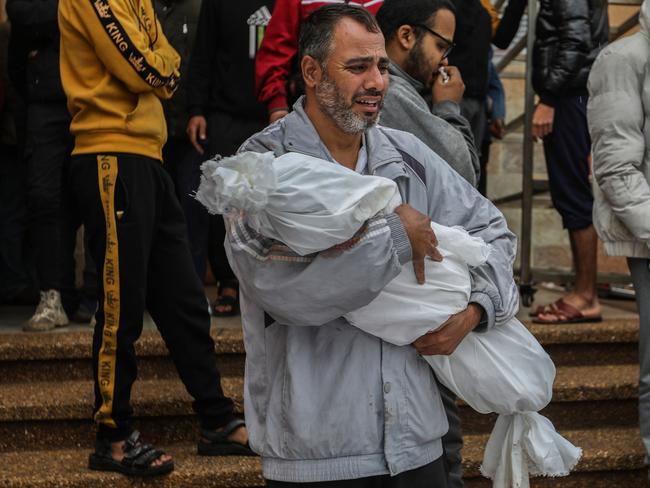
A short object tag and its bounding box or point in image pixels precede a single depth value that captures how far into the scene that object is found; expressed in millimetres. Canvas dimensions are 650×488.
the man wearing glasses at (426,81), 2520
